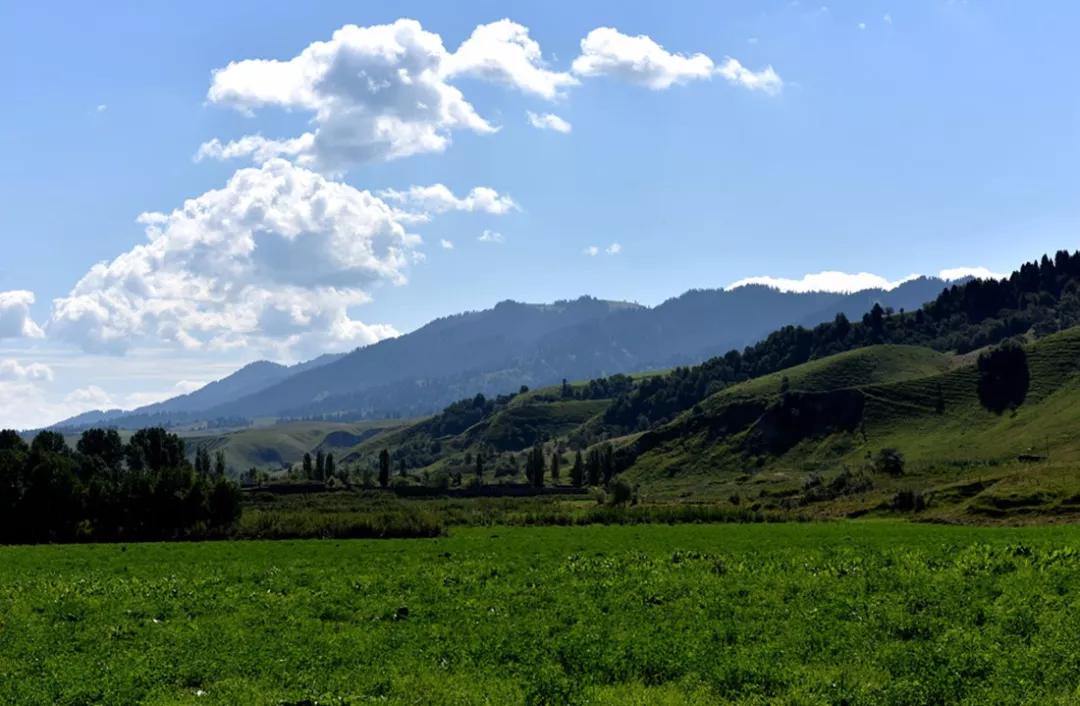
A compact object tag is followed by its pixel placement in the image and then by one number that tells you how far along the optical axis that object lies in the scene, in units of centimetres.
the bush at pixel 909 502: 12308
